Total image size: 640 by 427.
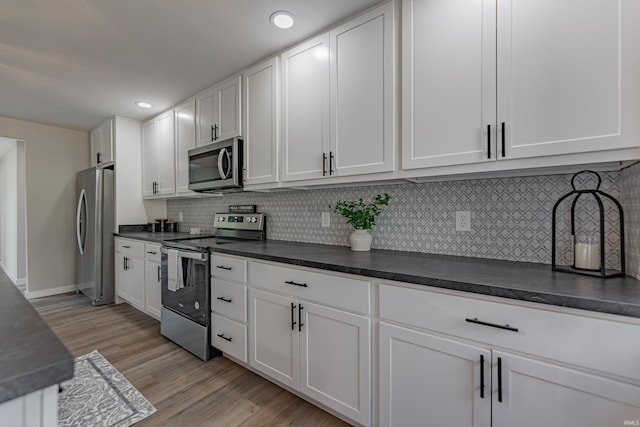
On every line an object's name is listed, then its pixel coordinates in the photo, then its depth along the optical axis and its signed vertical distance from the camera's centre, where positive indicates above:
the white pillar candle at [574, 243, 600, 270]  1.29 -0.21
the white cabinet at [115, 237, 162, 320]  3.05 -0.72
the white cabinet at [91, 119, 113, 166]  3.87 +0.90
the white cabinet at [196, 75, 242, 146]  2.58 +0.89
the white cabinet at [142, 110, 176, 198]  3.44 +0.65
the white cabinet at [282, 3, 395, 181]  1.72 +0.69
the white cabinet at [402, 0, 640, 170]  1.13 +0.56
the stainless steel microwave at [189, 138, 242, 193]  2.53 +0.38
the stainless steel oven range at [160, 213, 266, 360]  2.33 -0.63
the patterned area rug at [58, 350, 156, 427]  1.69 -1.19
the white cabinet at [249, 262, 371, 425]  1.50 -0.79
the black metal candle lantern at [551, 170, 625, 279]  1.23 -0.18
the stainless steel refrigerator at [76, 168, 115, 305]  3.68 -0.30
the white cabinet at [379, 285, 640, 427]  0.94 -0.59
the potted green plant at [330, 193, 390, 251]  2.03 -0.08
